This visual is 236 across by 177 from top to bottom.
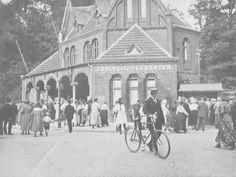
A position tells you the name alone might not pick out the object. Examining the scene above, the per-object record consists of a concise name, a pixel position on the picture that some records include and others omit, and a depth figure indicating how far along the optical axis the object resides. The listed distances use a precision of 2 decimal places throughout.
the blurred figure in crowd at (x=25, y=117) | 19.59
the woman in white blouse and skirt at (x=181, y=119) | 19.41
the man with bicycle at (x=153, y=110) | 11.17
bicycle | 10.32
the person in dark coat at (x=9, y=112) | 19.56
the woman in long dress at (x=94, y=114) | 23.09
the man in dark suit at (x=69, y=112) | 19.41
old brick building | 29.03
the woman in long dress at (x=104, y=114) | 24.36
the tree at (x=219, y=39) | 39.94
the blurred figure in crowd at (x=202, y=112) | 20.83
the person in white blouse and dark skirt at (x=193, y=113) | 22.12
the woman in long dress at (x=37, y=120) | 18.34
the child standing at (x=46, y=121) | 19.30
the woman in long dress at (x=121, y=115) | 19.42
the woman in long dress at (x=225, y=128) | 12.38
